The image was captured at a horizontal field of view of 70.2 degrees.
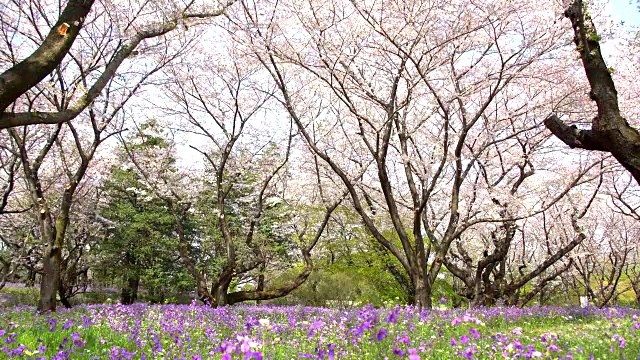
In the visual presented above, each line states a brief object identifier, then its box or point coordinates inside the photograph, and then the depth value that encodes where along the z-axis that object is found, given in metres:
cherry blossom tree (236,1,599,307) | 9.98
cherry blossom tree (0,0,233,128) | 4.98
